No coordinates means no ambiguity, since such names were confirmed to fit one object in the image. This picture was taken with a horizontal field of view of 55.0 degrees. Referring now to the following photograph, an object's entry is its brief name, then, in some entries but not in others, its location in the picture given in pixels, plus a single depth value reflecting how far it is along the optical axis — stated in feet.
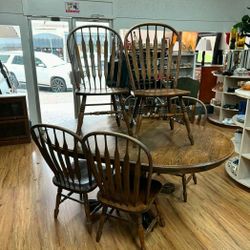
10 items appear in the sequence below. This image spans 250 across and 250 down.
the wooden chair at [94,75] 6.49
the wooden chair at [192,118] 7.99
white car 14.02
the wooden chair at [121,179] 4.96
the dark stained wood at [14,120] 12.82
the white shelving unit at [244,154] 8.27
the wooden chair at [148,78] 5.85
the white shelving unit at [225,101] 15.58
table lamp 17.63
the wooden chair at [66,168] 5.75
